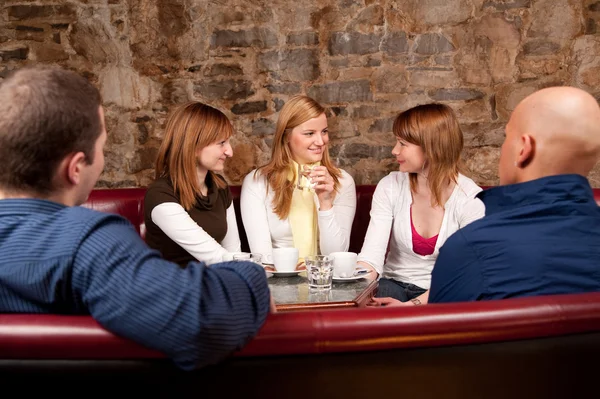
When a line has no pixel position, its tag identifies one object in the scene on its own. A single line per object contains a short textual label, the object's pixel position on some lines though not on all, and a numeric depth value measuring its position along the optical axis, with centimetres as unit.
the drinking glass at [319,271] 231
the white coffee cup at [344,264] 247
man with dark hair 119
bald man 149
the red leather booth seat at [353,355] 123
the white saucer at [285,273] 256
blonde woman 336
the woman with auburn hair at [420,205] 310
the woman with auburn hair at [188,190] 310
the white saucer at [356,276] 246
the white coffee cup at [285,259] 253
